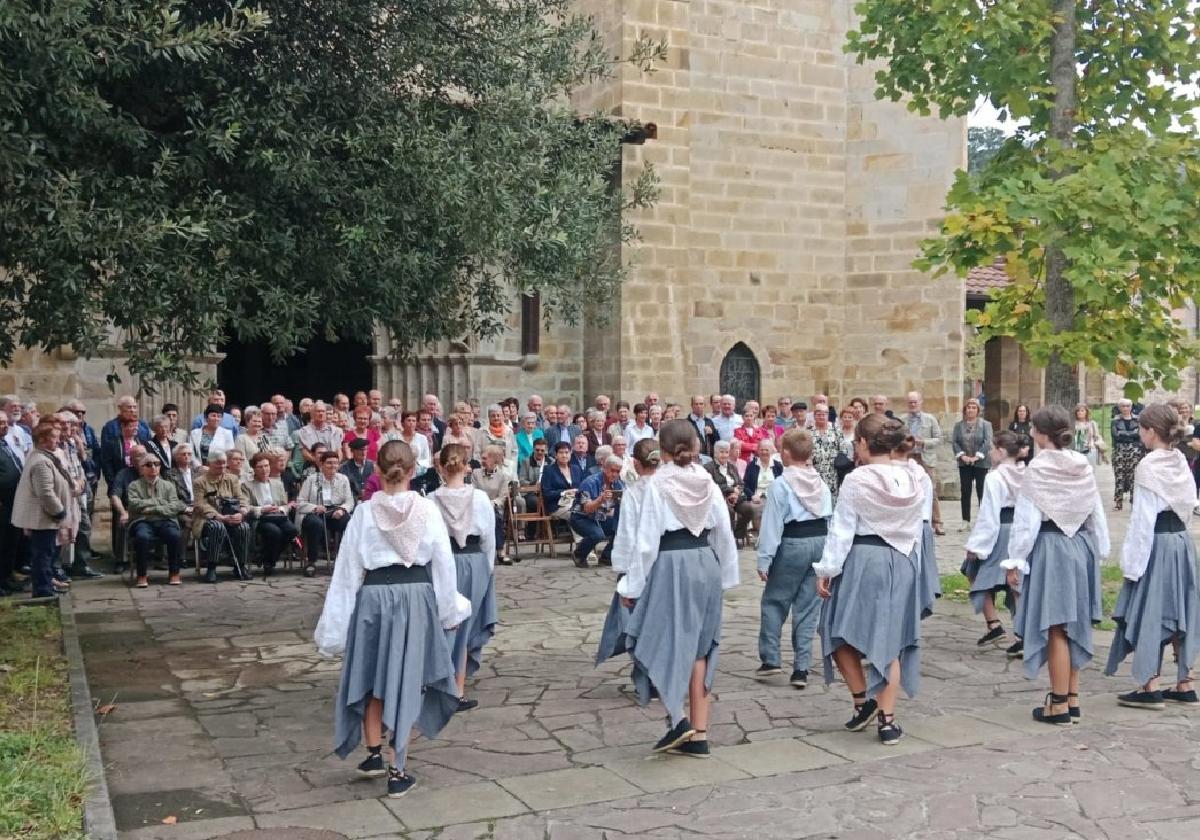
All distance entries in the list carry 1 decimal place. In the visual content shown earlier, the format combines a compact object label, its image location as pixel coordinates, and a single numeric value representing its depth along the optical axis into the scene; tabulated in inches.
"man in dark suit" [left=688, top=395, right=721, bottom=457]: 607.5
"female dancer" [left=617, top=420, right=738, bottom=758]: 242.2
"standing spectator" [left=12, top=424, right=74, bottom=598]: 408.2
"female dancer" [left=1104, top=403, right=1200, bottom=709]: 274.5
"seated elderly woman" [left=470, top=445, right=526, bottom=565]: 510.9
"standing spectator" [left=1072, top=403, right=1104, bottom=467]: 826.8
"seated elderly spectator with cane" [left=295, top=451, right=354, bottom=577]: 487.5
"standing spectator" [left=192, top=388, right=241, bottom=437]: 512.7
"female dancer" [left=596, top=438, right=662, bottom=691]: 252.0
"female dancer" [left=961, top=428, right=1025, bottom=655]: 325.4
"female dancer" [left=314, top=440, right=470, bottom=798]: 218.7
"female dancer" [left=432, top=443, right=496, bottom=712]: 269.6
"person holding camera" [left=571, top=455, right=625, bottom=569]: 510.9
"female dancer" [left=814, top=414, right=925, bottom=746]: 247.6
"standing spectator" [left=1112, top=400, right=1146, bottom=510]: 705.7
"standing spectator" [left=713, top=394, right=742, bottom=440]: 615.5
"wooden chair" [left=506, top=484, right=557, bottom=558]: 527.8
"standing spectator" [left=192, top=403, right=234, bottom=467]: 508.7
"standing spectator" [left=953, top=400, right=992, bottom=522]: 602.7
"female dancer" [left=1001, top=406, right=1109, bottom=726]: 265.6
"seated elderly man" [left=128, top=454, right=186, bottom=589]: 454.0
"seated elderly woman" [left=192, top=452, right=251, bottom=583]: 468.1
